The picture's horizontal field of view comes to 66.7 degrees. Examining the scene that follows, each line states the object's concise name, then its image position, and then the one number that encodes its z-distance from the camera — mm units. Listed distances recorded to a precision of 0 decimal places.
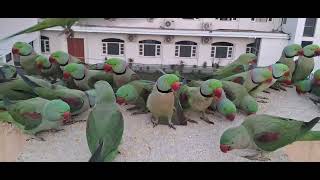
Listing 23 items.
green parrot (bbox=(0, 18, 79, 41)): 1258
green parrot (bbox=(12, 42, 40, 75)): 1830
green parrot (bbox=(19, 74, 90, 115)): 1496
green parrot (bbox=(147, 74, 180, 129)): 1414
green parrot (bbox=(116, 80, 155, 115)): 1541
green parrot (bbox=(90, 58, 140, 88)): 1666
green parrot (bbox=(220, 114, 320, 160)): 1294
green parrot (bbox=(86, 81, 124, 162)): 1202
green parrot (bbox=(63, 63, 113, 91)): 1666
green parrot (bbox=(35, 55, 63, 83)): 1813
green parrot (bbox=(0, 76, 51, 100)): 1579
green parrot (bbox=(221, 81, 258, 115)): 1655
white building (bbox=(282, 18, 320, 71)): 3318
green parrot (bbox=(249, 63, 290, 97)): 1706
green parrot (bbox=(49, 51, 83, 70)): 1792
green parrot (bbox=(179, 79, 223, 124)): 1465
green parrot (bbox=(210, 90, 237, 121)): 1574
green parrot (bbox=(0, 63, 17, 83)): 1709
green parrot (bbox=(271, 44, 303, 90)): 1910
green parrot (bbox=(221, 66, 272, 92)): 1695
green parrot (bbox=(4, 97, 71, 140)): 1339
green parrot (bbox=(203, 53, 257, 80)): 1934
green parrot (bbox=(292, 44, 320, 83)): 1909
